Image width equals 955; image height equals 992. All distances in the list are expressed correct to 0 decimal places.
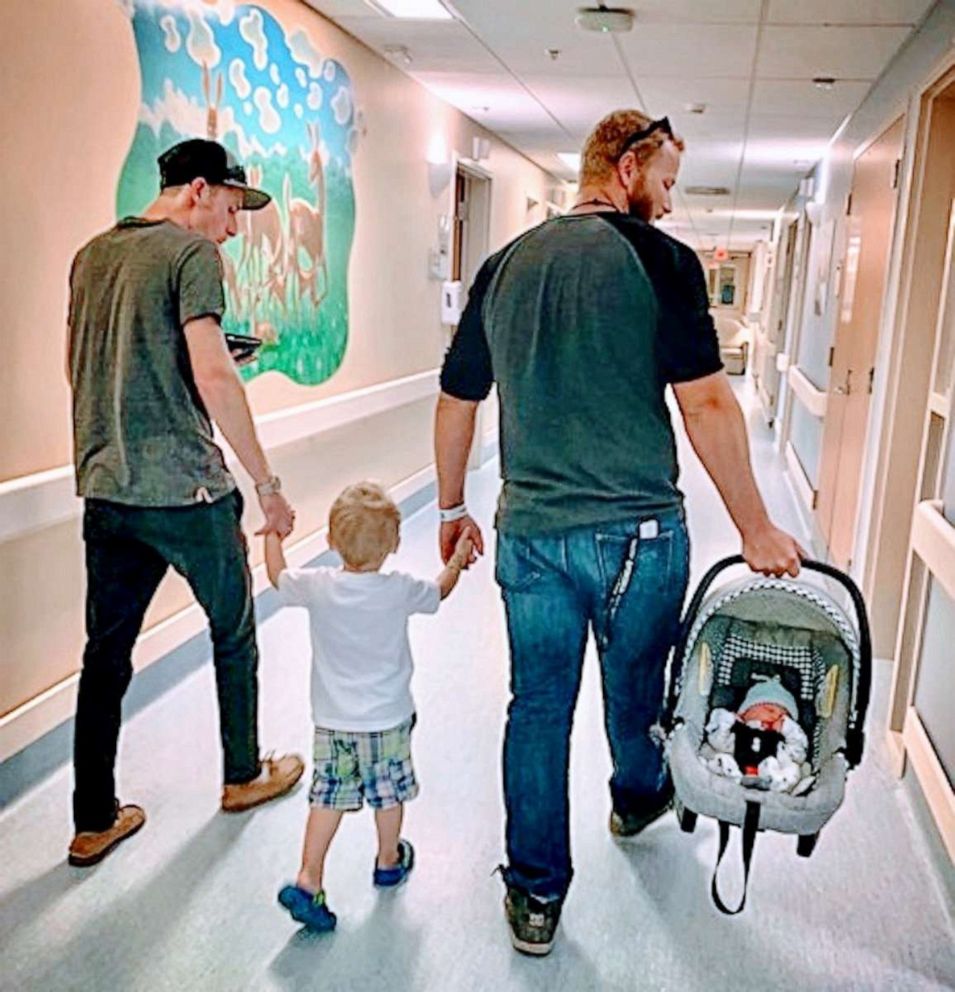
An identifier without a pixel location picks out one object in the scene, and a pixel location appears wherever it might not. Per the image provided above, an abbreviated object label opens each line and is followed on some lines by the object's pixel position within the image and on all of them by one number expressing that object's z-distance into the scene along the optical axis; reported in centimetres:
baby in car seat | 181
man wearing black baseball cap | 209
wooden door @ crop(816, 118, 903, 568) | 416
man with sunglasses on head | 178
